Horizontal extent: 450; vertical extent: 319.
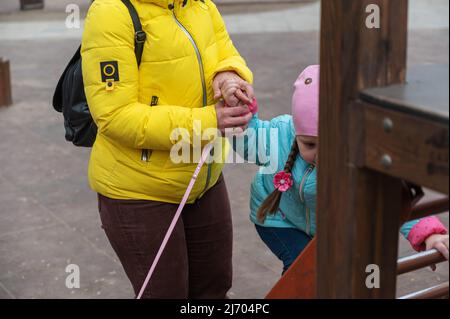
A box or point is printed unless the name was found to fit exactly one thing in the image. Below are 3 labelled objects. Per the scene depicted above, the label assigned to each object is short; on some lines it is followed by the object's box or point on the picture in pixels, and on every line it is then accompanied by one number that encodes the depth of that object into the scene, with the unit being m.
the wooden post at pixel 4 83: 10.58
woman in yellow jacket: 3.83
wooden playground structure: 2.01
